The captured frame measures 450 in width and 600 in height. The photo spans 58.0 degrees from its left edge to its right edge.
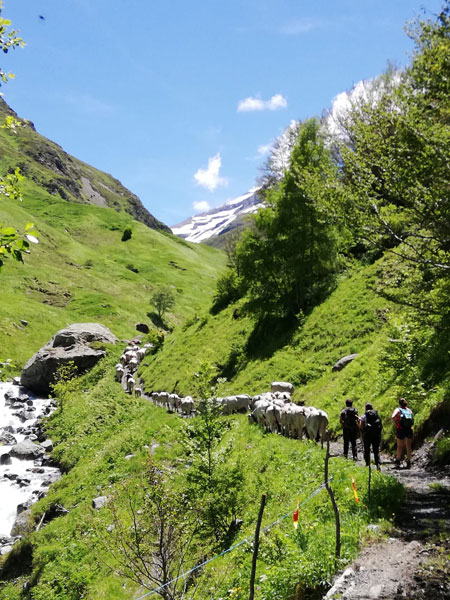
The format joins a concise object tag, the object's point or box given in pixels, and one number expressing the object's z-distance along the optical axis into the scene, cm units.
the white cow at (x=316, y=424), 1802
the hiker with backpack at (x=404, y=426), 1394
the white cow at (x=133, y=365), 4853
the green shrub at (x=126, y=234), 15312
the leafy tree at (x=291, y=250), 3481
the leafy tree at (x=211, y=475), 1211
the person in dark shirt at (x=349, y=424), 1555
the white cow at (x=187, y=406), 2988
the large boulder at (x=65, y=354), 4734
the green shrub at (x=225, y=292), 4997
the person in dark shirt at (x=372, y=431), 1395
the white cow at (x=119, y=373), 4601
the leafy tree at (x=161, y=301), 9012
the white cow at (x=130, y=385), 4031
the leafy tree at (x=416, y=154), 1211
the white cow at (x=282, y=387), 2606
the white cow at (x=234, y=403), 2569
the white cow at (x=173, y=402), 3158
